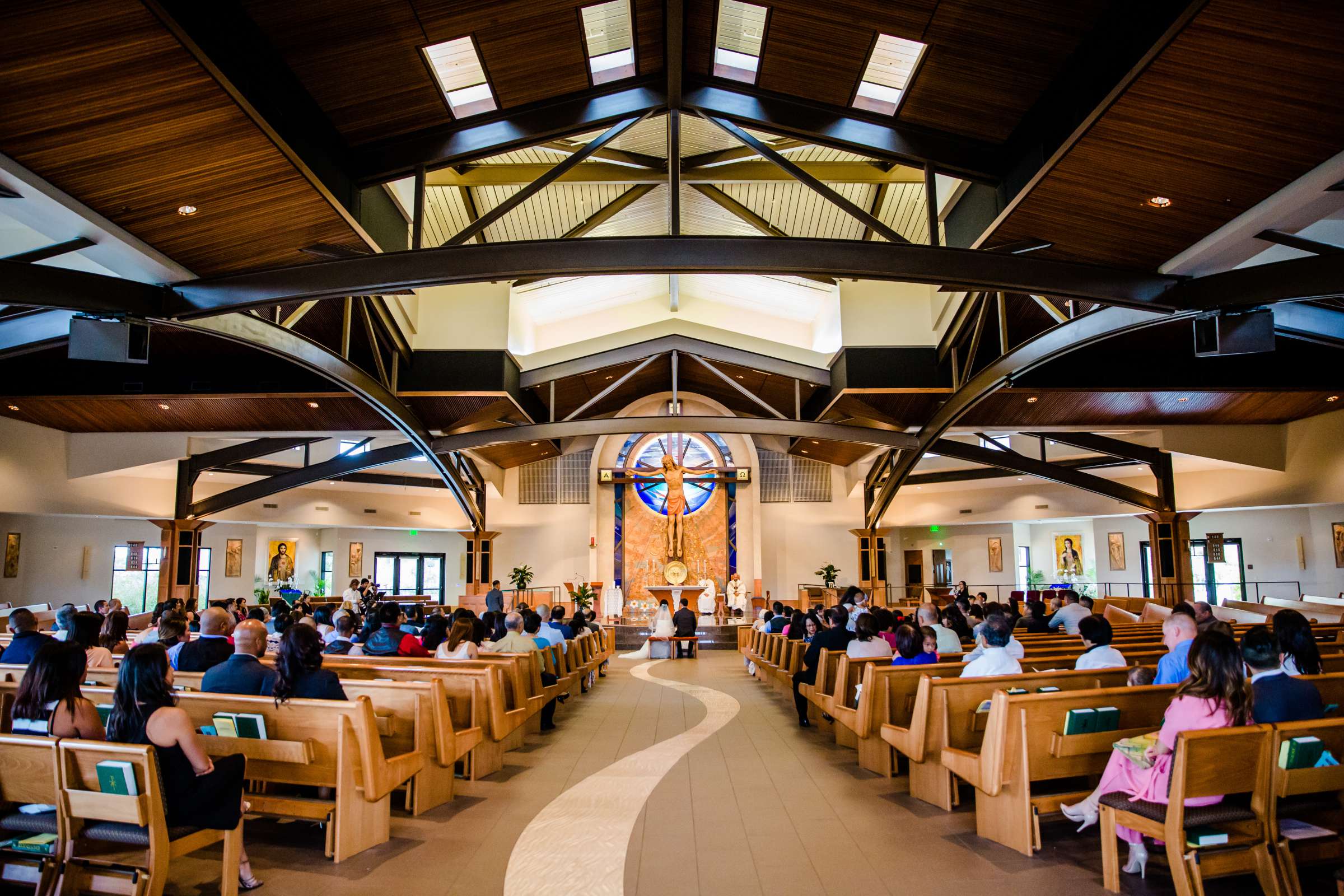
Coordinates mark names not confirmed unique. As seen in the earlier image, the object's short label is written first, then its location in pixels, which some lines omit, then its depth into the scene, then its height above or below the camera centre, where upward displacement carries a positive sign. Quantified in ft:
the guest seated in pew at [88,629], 15.85 -1.45
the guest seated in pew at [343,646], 22.43 -2.55
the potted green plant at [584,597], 62.13 -3.54
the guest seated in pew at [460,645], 20.68 -2.34
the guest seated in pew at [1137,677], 14.99 -2.35
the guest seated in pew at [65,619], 21.48 -1.72
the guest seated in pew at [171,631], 18.39 -1.71
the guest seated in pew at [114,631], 22.72 -2.11
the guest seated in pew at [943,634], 22.67 -2.36
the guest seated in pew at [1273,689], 11.73 -2.02
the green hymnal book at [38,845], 10.80 -3.75
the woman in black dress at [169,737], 10.66 -2.33
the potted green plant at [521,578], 68.33 -2.24
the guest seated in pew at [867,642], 21.36 -2.43
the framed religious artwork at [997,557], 72.13 -0.84
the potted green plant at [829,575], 68.85 -2.16
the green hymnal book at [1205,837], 10.54 -3.67
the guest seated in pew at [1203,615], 18.11 -1.74
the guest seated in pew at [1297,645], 14.49 -1.73
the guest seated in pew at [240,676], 14.19 -2.10
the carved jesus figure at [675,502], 66.64 +3.79
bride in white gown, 48.78 -4.40
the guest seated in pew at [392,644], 22.54 -2.50
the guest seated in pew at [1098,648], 16.89 -2.08
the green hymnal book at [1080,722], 13.08 -2.75
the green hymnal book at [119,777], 10.03 -2.68
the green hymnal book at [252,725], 13.28 -2.72
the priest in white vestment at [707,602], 60.39 -3.80
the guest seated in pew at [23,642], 18.29 -1.91
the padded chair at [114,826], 10.06 -3.39
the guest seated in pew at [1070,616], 31.50 -2.63
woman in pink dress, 10.99 -2.07
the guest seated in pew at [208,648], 17.57 -2.01
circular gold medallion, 68.69 -1.88
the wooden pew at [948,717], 15.35 -3.12
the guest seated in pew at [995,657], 16.24 -2.14
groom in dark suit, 48.34 -4.31
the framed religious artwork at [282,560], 65.57 -0.60
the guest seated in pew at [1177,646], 14.60 -1.77
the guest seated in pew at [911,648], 18.65 -2.26
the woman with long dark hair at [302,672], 13.58 -1.96
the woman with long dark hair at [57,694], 10.89 -1.82
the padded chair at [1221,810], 10.38 -3.42
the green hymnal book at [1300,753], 10.78 -2.68
